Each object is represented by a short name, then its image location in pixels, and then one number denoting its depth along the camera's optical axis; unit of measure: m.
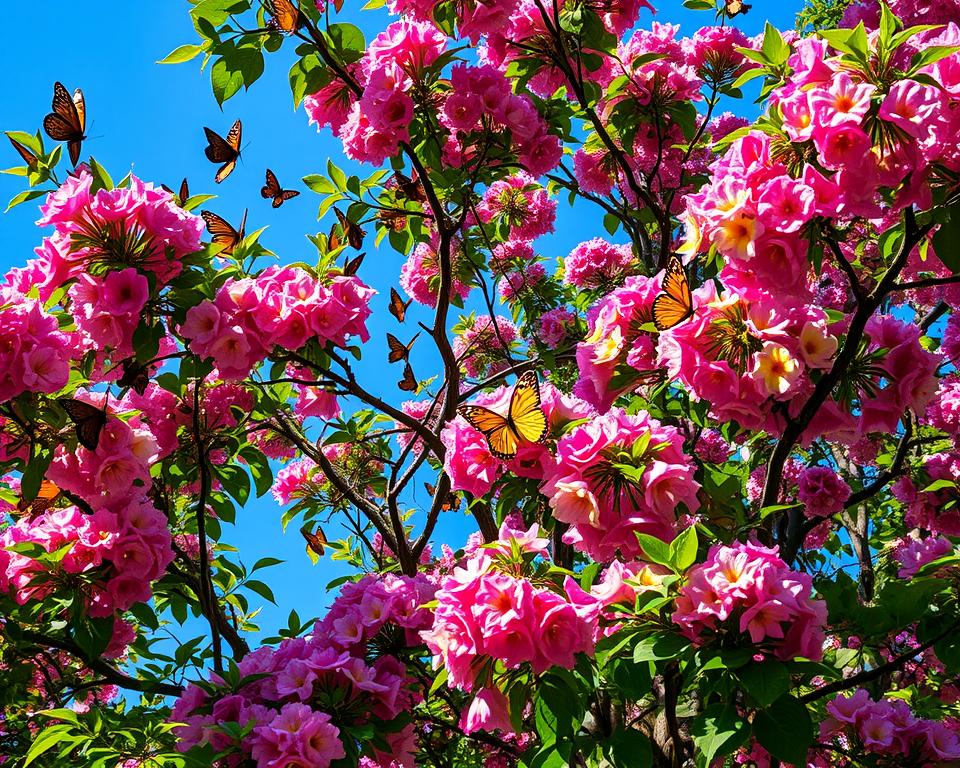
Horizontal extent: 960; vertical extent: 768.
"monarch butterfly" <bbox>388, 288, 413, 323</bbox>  4.85
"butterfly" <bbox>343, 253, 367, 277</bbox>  3.58
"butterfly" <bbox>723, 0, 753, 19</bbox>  4.61
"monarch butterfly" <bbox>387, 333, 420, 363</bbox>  4.81
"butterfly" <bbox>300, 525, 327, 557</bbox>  4.93
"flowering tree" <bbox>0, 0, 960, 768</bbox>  2.07
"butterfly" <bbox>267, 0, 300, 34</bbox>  3.16
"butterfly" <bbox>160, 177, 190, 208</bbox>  3.04
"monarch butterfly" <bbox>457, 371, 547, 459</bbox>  2.30
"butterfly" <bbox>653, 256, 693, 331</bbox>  2.26
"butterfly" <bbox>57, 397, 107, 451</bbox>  2.82
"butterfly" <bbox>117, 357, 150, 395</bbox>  2.96
